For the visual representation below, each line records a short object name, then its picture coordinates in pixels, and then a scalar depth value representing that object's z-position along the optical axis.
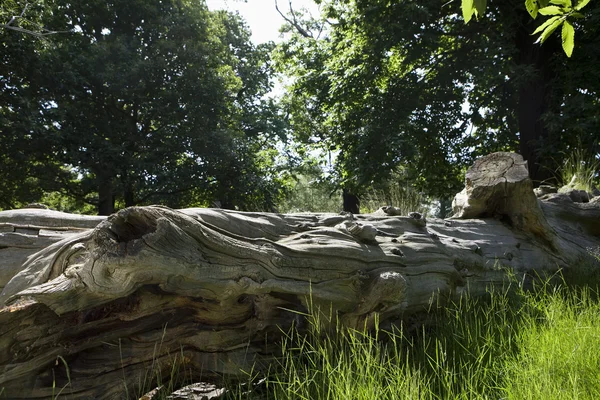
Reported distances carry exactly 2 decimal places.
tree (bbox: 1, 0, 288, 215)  14.95
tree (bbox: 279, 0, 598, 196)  10.38
